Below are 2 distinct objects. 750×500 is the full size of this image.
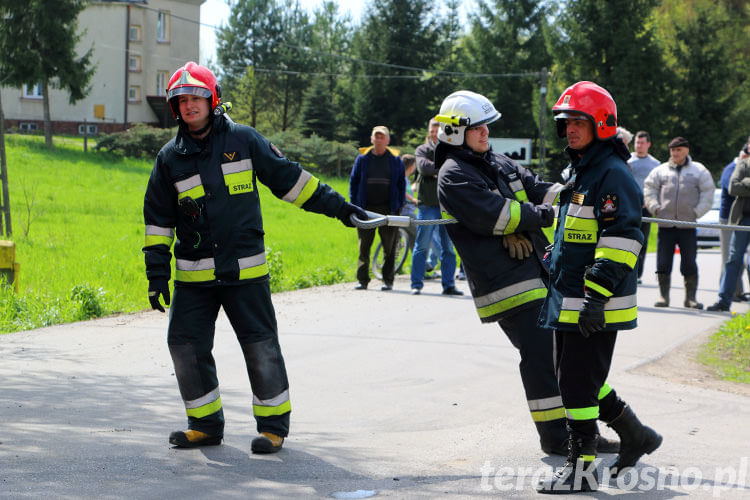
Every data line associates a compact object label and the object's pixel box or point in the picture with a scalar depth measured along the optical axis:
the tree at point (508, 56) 58.94
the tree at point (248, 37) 80.38
